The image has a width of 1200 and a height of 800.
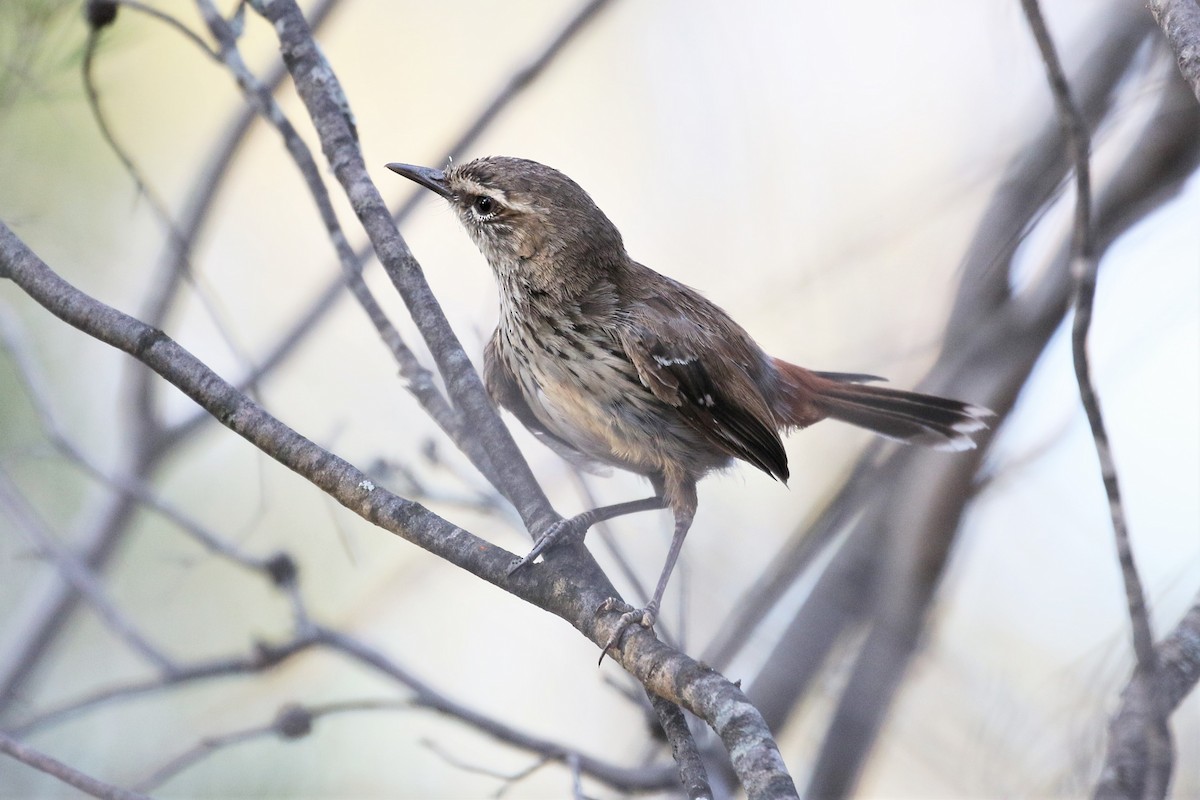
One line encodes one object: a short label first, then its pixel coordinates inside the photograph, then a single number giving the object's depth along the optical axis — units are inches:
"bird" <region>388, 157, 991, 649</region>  272.1
